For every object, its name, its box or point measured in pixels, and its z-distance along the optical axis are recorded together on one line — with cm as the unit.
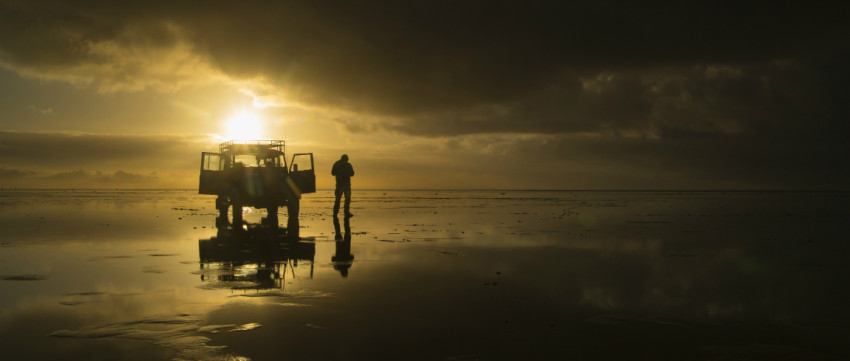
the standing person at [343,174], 2345
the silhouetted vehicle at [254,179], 1958
